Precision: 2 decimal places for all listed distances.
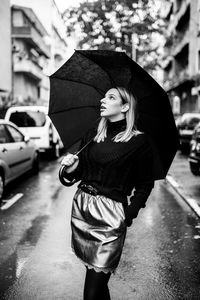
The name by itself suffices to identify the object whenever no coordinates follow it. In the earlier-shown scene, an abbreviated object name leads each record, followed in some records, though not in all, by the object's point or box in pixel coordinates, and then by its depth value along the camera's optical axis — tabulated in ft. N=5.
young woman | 9.01
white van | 53.67
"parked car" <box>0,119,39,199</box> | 29.47
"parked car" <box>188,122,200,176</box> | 34.39
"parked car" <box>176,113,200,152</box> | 63.57
